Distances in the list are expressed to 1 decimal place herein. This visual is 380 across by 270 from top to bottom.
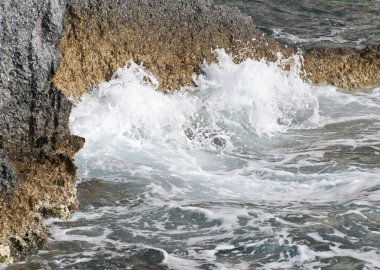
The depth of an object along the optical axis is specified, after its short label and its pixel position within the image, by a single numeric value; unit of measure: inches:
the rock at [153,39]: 789.9
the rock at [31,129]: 446.3
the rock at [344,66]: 1025.5
